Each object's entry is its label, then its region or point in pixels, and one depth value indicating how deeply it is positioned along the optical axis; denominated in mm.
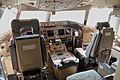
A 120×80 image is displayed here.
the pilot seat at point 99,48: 1650
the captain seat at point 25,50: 1256
